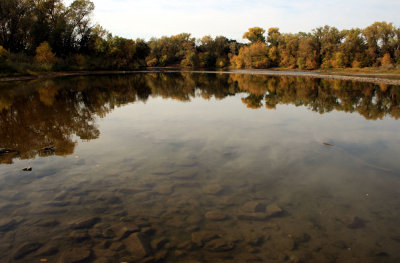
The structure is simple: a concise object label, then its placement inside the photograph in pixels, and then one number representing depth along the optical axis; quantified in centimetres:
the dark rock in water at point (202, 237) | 577
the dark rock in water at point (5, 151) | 1069
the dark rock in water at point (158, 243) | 559
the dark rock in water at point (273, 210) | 677
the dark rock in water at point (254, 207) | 693
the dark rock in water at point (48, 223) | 623
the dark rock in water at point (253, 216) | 661
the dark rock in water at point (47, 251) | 534
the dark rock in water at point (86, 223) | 619
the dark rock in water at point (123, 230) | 589
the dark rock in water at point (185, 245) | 558
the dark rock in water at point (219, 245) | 559
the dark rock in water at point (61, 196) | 734
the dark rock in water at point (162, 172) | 894
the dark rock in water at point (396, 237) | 592
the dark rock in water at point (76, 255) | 519
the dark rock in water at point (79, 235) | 577
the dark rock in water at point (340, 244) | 572
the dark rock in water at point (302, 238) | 586
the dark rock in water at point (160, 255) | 528
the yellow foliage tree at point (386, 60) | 7449
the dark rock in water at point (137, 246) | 537
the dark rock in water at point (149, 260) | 520
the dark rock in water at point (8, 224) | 605
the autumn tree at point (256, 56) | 11175
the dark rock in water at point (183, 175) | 870
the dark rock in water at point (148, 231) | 600
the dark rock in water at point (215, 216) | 661
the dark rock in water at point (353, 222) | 639
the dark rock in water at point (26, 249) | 529
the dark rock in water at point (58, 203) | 702
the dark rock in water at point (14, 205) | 689
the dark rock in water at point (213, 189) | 779
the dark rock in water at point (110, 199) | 723
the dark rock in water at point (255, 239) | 577
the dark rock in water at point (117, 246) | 554
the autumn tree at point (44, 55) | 5978
